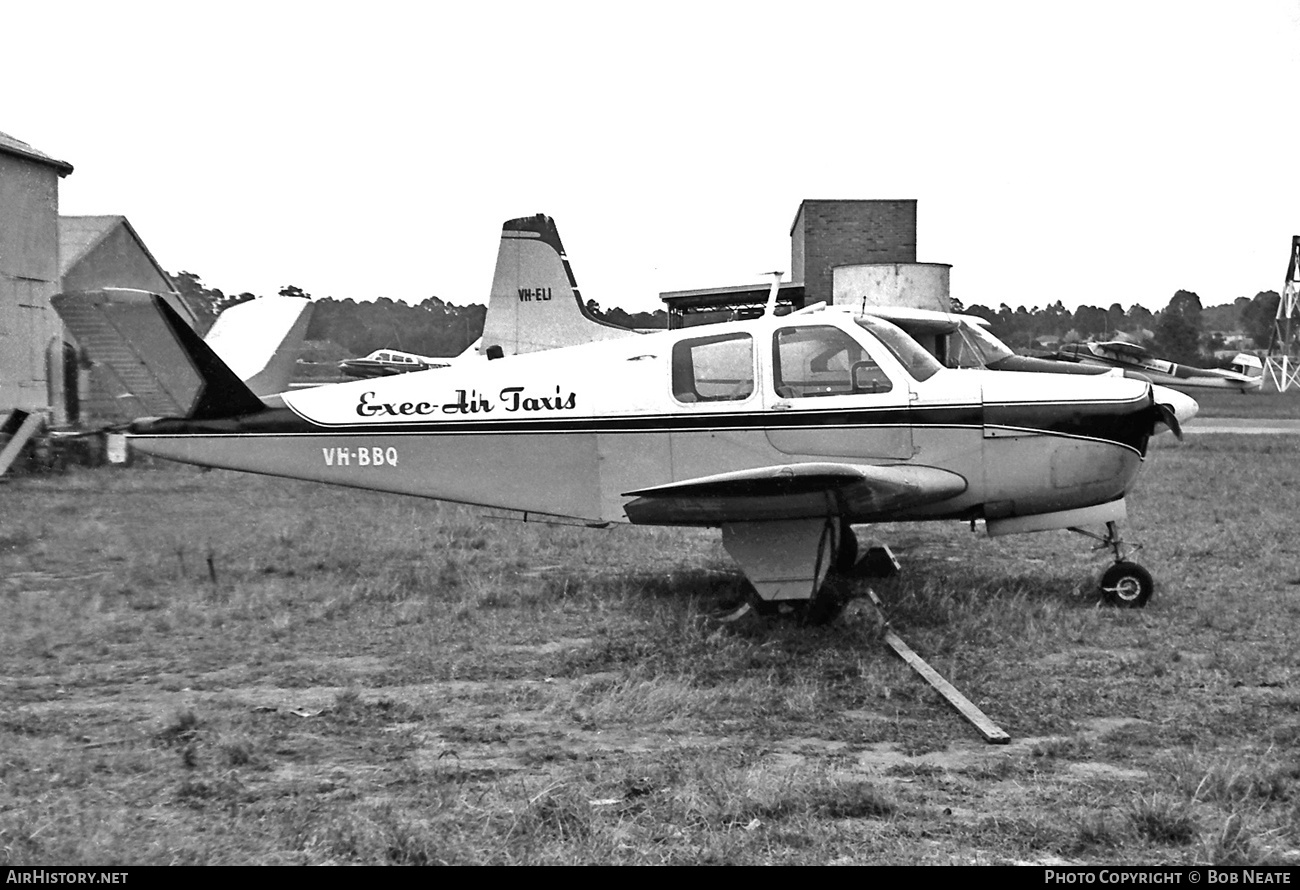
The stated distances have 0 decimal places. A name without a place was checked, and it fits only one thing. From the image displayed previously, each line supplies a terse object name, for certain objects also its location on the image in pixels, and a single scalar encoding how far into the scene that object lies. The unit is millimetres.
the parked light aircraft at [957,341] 15102
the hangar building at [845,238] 30609
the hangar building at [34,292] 16969
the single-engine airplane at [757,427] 7668
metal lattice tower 47719
